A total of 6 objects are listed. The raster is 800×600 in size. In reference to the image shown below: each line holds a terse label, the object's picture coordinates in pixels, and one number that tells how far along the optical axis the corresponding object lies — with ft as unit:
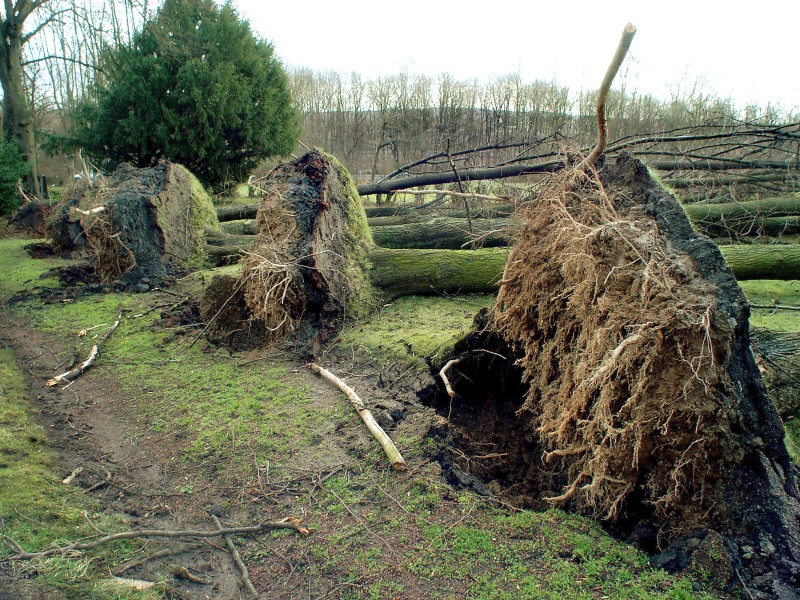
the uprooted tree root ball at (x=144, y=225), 30.78
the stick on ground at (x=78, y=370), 18.84
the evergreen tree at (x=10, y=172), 59.47
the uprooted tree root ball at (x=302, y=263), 20.85
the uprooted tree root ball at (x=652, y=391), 9.09
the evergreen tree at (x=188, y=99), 52.01
